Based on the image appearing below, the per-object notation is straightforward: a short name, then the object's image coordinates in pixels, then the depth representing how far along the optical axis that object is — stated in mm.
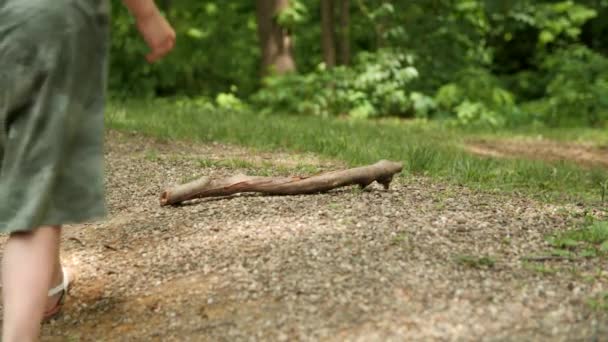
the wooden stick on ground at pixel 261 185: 3980
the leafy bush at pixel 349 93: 11094
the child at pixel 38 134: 2404
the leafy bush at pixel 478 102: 10852
